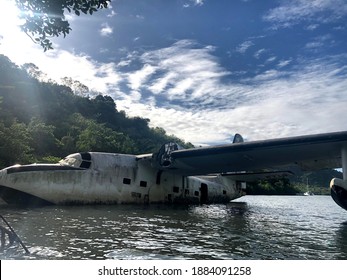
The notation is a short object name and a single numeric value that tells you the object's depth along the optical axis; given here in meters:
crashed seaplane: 17.05
